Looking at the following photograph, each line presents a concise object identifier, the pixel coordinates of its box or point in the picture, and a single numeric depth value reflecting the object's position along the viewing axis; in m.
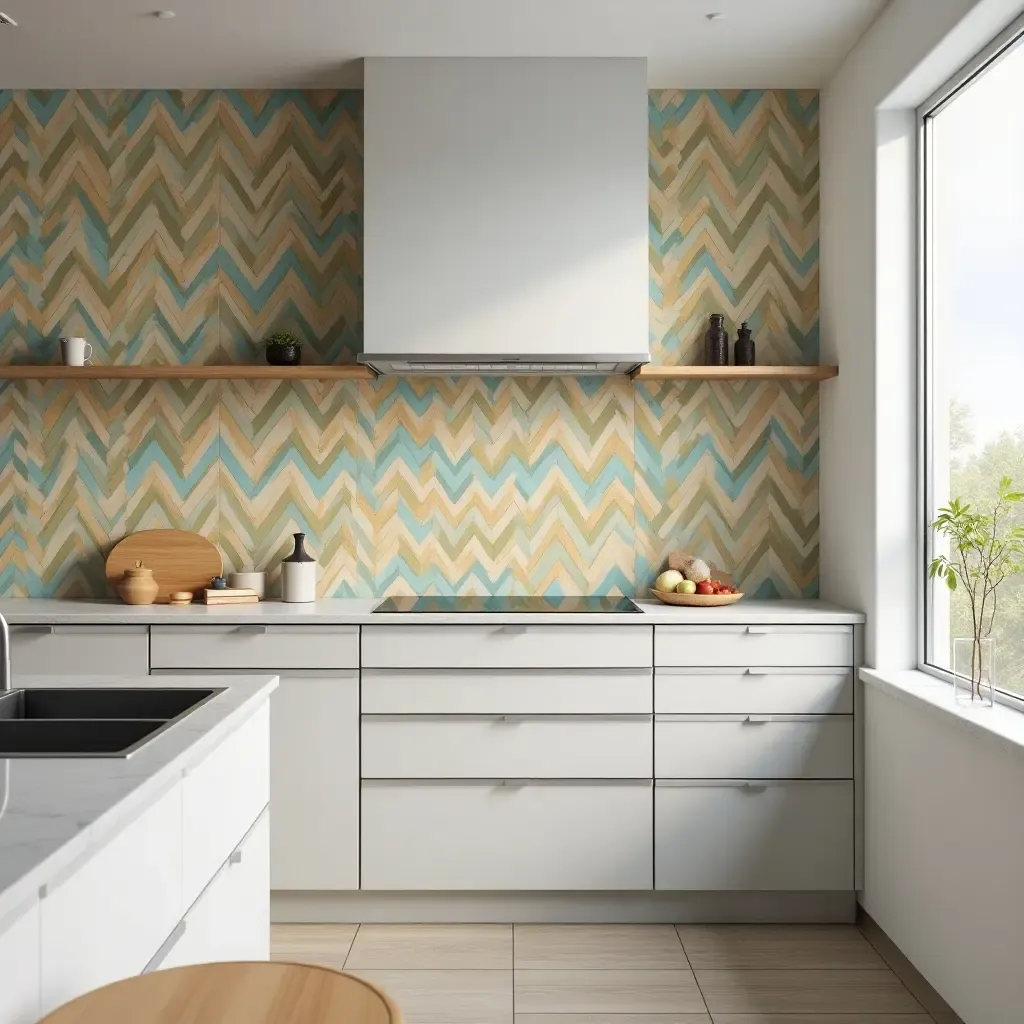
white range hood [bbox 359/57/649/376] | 3.38
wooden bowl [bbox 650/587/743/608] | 3.41
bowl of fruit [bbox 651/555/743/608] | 3.43
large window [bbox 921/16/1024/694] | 2.52
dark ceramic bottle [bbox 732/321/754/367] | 3.64
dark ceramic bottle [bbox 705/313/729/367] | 3.64
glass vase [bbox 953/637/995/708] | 2.48
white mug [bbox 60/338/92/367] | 3.60
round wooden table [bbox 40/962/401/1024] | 1.10
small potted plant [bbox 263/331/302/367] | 3.60
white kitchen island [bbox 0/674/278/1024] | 1.13
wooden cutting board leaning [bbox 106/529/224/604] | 3.69
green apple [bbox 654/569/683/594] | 3.54
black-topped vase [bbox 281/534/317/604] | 3.54
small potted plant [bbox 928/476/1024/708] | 2.46
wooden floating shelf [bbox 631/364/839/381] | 3.49
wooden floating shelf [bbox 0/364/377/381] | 3.51
